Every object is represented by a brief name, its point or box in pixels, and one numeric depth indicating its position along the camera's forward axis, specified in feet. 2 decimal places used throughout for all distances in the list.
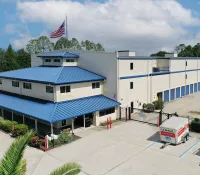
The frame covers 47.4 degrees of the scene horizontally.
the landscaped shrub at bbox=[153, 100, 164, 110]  117.58
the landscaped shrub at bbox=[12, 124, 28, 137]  77.41
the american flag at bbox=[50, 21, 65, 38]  116.78
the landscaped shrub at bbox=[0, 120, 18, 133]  83.20
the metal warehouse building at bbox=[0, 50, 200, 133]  83.76
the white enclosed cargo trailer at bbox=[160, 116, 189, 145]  67.26
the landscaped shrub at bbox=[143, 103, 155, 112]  111.45
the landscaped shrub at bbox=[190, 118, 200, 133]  80.13
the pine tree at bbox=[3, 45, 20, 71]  225.56
